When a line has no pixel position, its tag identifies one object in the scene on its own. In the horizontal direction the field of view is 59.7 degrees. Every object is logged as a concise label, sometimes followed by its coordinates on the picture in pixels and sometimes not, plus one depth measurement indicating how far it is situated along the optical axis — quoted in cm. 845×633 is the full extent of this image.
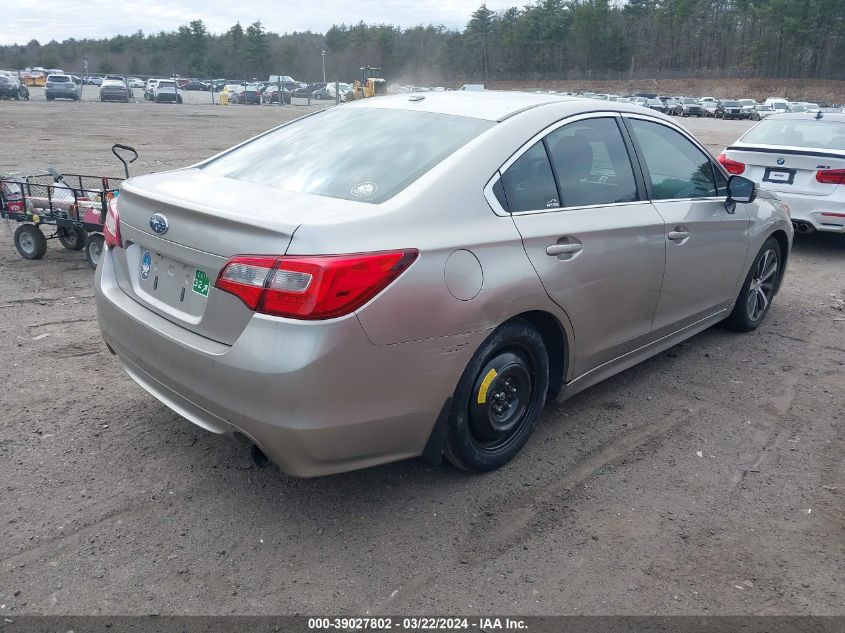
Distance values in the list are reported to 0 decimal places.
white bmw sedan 791
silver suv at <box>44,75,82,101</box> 4428
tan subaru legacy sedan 270
